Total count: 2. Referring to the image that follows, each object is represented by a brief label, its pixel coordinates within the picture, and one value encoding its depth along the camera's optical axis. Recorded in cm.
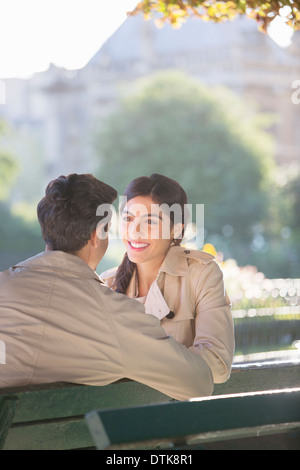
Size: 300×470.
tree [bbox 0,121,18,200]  3365
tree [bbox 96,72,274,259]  3794
